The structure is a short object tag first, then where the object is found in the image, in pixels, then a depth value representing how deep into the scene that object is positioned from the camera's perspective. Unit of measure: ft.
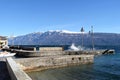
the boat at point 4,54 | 68.53
